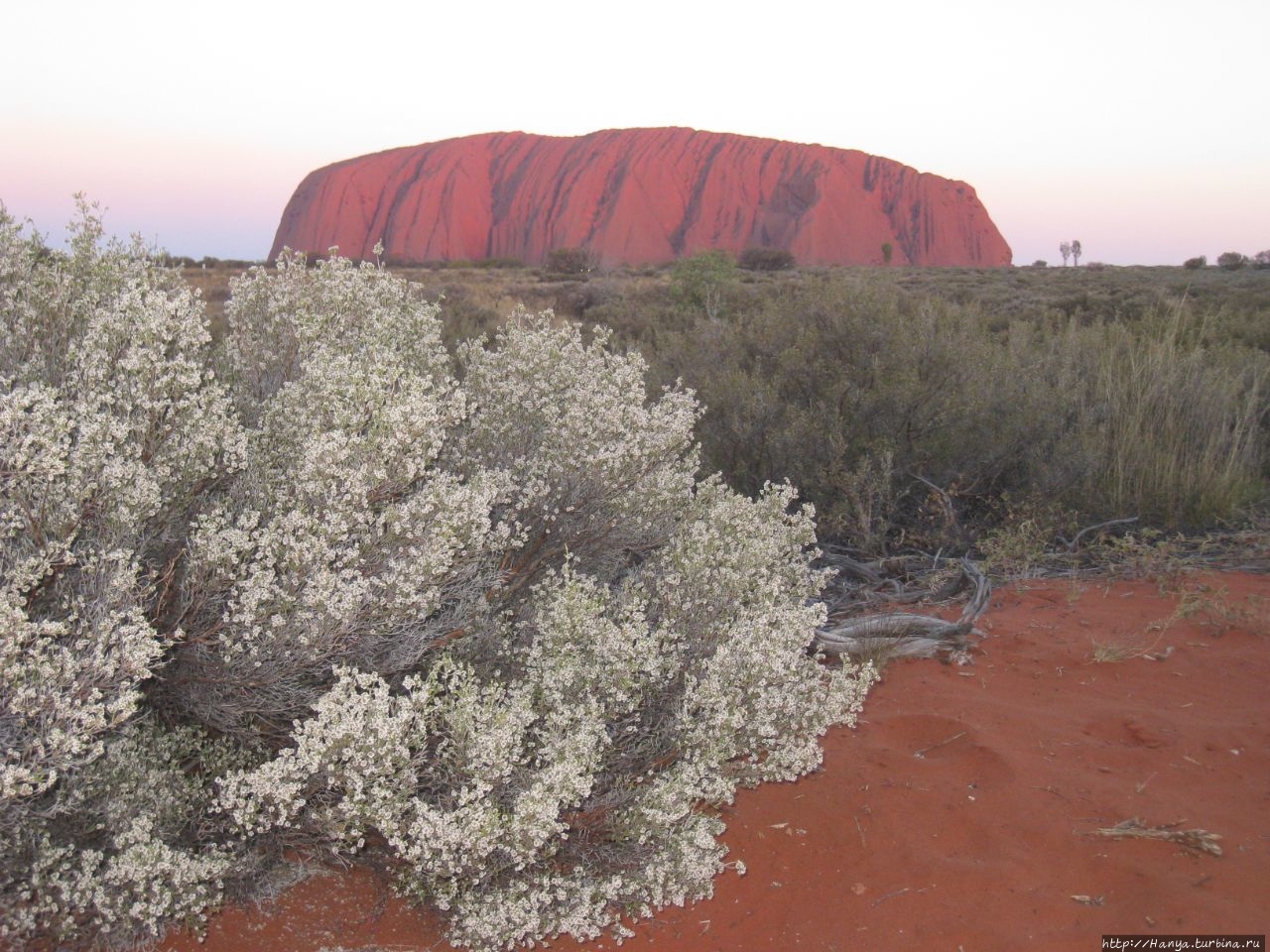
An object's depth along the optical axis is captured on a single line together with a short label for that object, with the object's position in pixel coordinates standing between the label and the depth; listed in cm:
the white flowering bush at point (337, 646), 227
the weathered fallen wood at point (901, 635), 437
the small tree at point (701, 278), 1661
